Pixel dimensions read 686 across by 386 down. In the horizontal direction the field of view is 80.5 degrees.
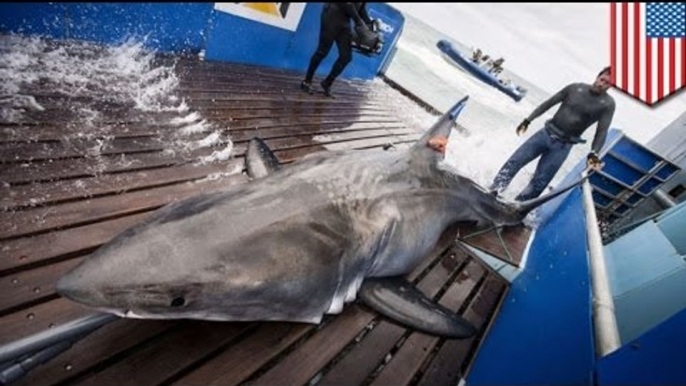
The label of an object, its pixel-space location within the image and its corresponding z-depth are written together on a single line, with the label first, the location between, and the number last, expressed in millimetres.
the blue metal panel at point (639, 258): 4110
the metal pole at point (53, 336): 1282
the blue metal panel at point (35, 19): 4016
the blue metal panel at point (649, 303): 3146
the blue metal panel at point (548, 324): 2049
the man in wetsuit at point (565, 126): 5102
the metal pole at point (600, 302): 1929
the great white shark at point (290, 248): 1514
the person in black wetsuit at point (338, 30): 6238
